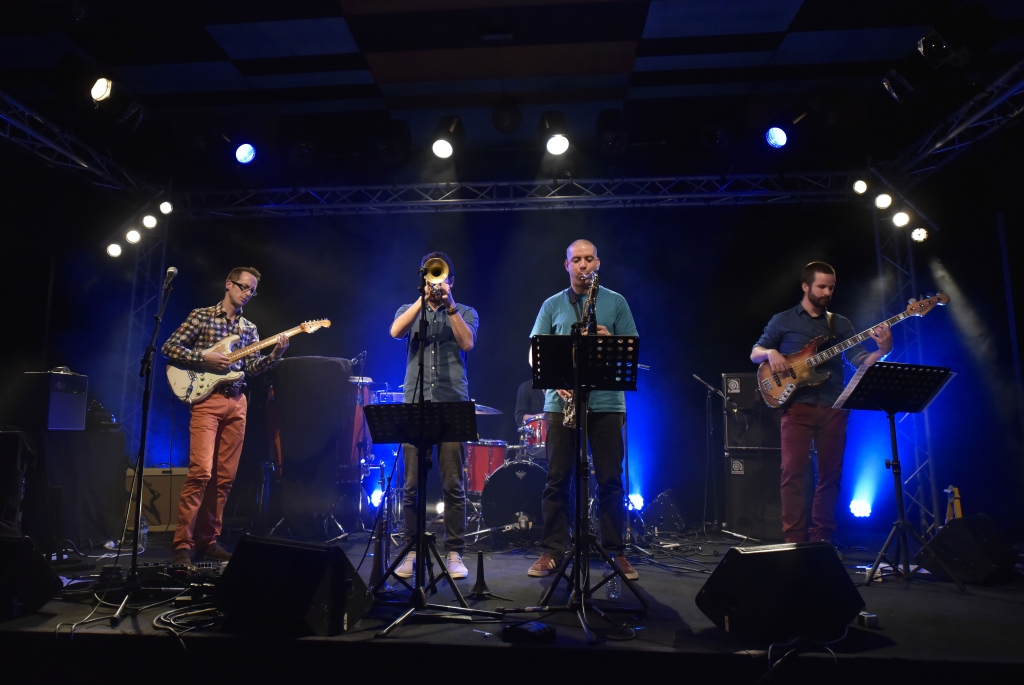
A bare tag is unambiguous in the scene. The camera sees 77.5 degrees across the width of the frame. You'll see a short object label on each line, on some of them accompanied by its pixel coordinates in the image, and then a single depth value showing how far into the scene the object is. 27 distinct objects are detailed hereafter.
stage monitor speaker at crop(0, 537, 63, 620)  3.54
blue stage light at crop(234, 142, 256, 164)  7.72
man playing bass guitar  5.12
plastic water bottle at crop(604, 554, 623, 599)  4.06
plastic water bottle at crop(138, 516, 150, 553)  6.26
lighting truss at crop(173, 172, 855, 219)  7.94
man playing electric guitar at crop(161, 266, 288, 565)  5.29
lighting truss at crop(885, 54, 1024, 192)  5.64
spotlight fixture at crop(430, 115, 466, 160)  7.49
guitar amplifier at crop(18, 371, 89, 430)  5.73
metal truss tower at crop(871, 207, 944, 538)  7.12
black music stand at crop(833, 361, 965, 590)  4.39
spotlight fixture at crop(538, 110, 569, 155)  7.45
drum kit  6.41
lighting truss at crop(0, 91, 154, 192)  6.21
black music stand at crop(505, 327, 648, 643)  3.50
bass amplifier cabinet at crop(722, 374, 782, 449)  7.24
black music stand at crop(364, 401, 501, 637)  3.71
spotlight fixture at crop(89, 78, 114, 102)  6.41
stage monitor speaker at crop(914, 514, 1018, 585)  4.45
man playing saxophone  4.45
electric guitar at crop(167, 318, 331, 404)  5.41
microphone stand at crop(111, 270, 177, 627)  3.62
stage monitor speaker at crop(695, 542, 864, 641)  3.07
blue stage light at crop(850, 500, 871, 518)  8.07
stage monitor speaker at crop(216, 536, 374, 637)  3.17
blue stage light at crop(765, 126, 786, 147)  7.32
